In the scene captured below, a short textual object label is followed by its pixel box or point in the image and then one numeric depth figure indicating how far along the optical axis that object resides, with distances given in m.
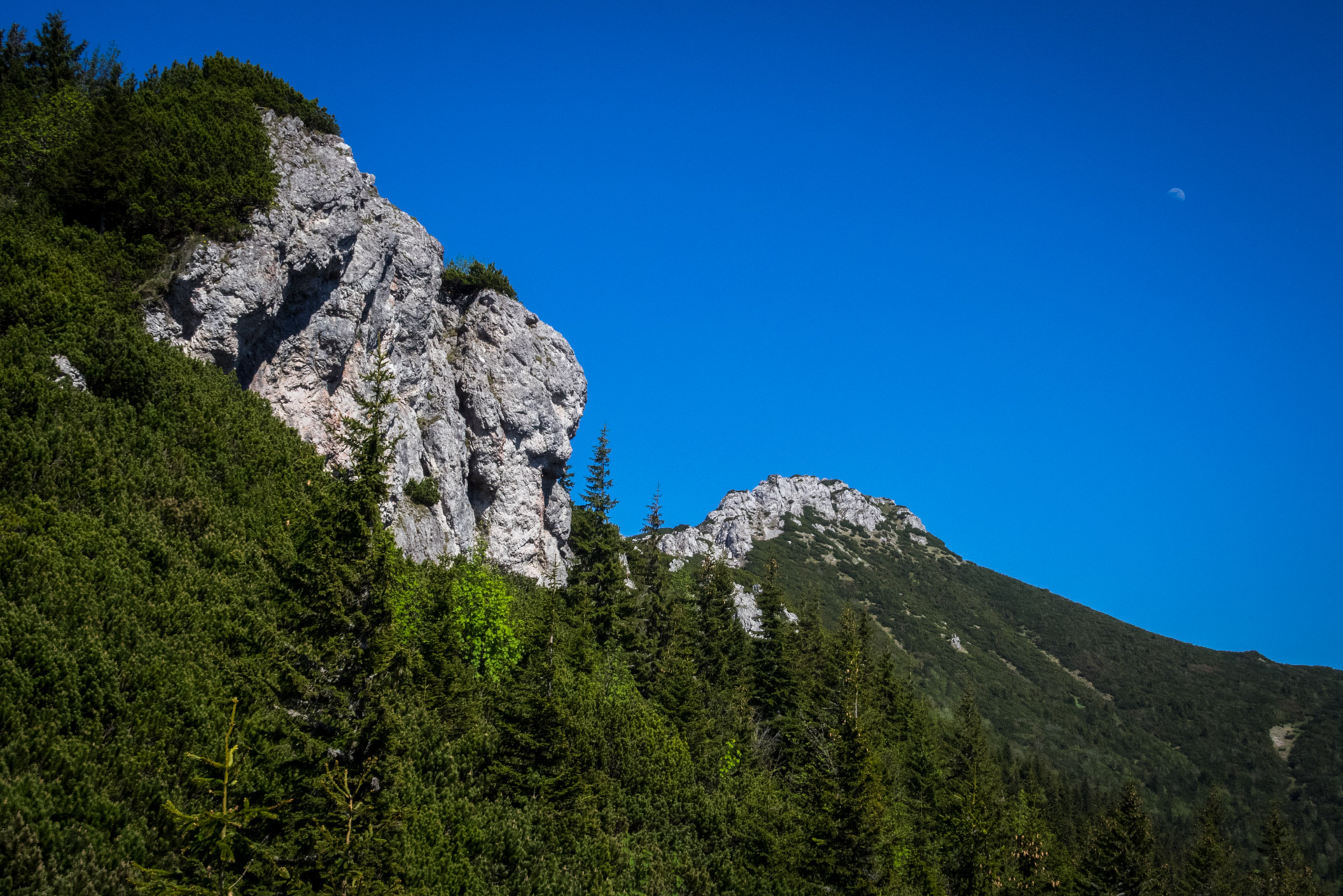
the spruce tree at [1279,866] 59.03
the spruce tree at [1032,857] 44.03
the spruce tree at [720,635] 50.44
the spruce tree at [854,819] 26.64
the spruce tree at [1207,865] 55.34
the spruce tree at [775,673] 49.25
